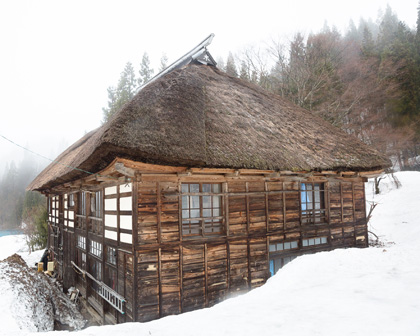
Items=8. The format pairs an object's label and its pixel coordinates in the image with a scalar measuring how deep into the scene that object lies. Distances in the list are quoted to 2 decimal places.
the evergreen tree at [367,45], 28.45
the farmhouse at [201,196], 6.16
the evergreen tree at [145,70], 37.00
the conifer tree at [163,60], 38.44
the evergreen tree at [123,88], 32.53
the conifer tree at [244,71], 22.92
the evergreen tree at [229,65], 27.94
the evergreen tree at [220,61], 46.76
